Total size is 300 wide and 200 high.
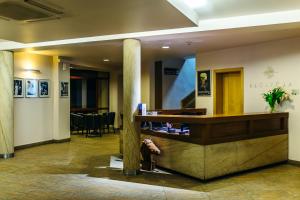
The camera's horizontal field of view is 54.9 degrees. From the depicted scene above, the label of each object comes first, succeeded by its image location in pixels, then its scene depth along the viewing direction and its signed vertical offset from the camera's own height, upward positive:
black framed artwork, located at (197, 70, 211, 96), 7.64 +0.48
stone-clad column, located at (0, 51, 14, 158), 6.54 -0.01
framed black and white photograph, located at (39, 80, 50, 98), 8.16 +0.36
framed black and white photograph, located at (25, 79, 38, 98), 7.70 +0.34
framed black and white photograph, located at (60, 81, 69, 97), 8.76 +0.36
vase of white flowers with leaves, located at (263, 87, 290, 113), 5.86 +0.08
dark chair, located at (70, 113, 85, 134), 10.36 -0.77
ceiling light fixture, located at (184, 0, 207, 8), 3.74 +1.29
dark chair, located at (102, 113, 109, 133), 10.53 -0.64
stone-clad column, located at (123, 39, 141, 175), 5.14 -0.02
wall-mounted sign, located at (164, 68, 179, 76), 10.14 +1.05
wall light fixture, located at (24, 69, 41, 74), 7.72 +0.82
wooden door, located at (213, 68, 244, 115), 7.26 +0.25
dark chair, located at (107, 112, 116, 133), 10.87 -0.68
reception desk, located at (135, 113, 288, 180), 4.62 -0.74
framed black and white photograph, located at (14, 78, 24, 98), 7.30 +0.33
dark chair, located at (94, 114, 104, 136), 10.26 -0.76
